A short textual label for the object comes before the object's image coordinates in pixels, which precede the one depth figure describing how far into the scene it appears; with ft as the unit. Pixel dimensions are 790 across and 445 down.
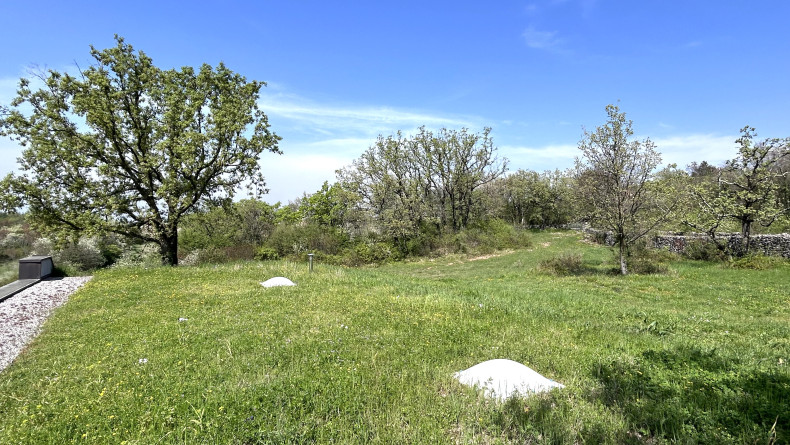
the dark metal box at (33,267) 40.52
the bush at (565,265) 56.72
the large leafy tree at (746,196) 59.06
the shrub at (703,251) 62.69
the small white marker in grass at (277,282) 37.49
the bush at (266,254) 79.00
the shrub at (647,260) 53.36
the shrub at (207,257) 67.51
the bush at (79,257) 50.94
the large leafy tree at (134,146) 50.88
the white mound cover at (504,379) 13.99
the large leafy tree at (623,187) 51.01
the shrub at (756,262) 54.75
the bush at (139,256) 56.54
